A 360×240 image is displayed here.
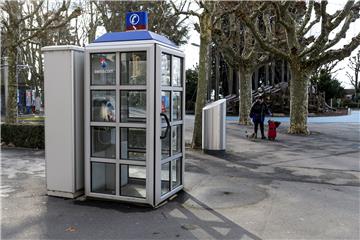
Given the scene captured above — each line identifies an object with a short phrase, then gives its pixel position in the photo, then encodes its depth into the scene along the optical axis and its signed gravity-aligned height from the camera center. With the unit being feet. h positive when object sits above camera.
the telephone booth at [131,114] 17.80 -0.56
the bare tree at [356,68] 175.81 +16.63
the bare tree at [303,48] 47.44 +7.41
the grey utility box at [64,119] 19.02 -0.89
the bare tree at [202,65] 37.42 +3.69
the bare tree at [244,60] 66.69 +7.71
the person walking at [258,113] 46.65 -1.16
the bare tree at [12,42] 43.94 +6.87
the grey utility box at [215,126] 33.94 -2.00
